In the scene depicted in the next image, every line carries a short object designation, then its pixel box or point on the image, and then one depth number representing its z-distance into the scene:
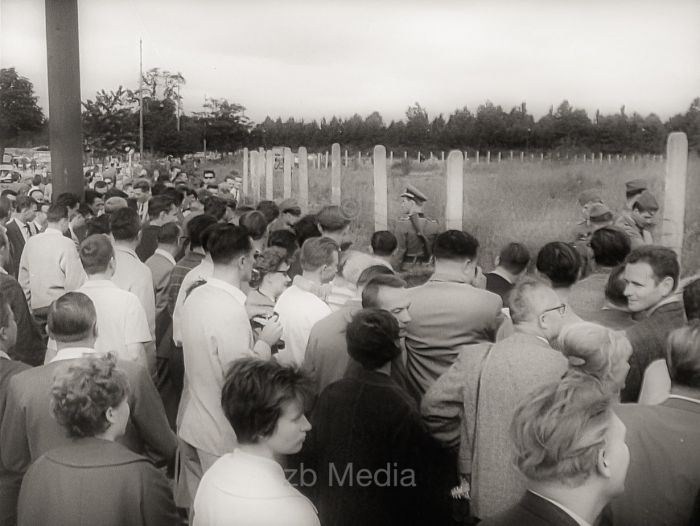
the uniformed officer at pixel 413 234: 6.35
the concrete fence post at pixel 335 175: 8.79
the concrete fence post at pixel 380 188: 7.49
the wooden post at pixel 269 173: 11.37
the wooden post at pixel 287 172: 10.77
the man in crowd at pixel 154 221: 5.56
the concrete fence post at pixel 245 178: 11.48
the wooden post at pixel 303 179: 9.98
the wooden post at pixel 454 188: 6.75
